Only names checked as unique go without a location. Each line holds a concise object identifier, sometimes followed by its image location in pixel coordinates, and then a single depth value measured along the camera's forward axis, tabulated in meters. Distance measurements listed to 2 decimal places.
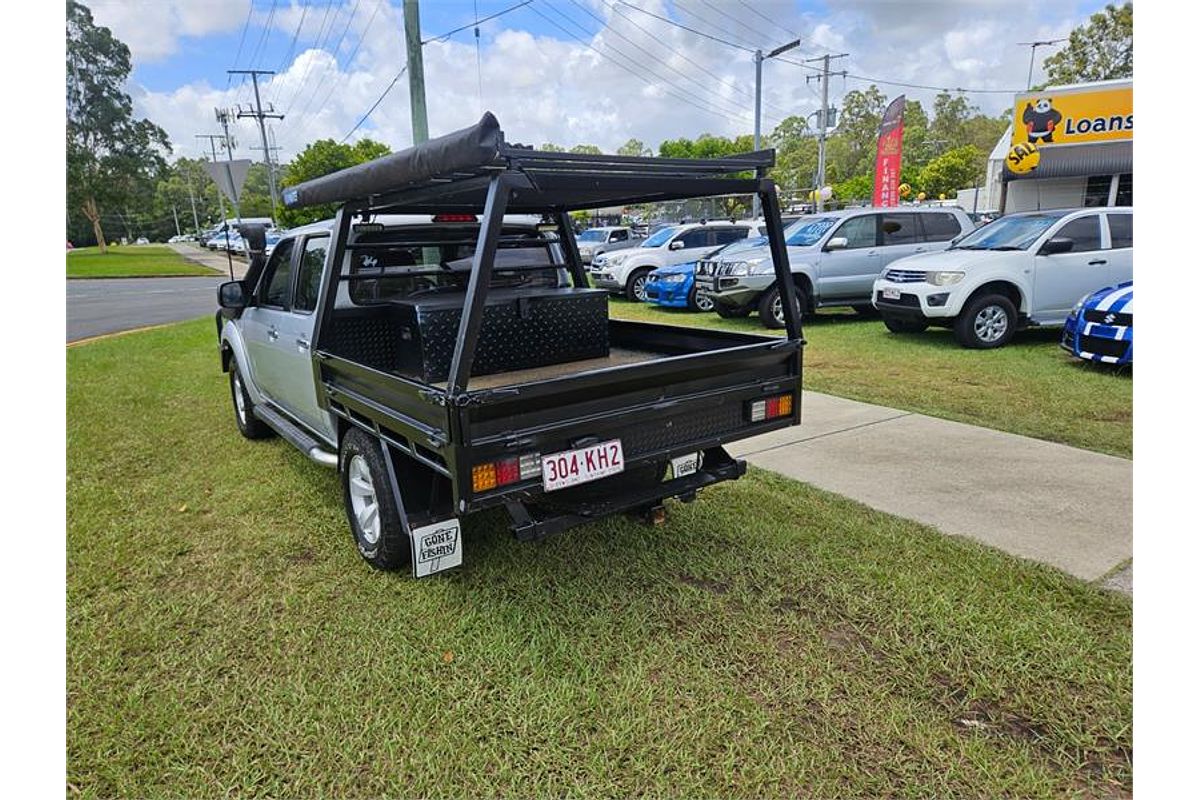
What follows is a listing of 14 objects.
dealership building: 18.17
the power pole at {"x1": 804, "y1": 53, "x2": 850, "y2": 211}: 40.38
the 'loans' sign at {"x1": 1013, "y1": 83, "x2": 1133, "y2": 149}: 18.08
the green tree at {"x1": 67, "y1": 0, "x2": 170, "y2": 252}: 50.91
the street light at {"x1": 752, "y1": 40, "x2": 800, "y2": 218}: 28.86
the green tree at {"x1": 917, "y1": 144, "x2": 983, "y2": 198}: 53.91
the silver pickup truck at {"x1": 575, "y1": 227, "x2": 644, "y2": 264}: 19.58
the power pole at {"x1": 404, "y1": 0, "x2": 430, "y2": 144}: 9.92
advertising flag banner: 28.48
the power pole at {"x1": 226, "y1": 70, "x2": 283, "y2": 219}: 54.03
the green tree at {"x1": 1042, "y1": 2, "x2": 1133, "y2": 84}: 39.69
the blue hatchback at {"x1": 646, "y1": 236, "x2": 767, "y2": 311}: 13.44
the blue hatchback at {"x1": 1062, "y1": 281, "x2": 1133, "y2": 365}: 7.20
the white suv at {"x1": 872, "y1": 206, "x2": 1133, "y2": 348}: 9.12
